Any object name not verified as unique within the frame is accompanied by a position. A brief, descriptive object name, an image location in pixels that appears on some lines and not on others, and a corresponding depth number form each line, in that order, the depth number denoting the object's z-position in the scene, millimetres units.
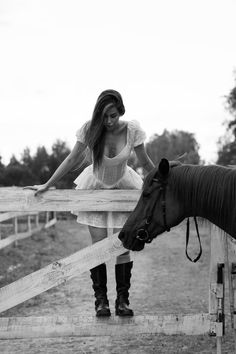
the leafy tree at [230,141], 38469
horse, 3211
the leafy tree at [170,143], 55056
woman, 3857
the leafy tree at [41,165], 43875
